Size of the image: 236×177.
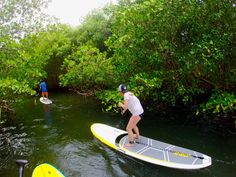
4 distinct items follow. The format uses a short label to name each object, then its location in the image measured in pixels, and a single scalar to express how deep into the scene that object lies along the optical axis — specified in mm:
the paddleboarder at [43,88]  15470
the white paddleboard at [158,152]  5621
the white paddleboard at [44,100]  14662
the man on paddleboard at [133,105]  6402
